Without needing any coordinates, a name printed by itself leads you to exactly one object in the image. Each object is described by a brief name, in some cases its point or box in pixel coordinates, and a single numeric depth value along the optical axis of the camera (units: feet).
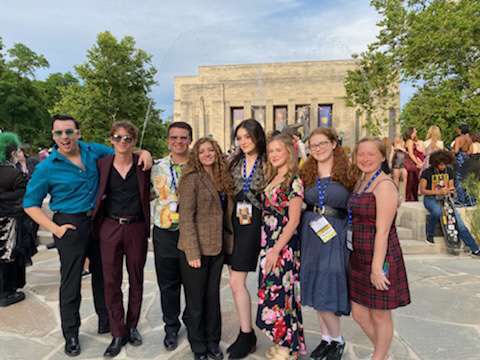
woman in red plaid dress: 8.66
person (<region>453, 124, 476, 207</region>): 24.63
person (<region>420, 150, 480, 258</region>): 21.45
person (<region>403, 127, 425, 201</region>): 31.19
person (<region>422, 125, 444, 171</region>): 28.12
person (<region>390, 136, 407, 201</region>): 30.81
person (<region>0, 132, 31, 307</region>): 14.46
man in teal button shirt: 10.77
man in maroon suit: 10.84
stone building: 113.60
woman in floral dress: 9.70
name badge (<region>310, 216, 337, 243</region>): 9.52
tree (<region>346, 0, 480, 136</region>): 47.93
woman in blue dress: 9.61
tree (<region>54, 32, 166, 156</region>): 89.61
